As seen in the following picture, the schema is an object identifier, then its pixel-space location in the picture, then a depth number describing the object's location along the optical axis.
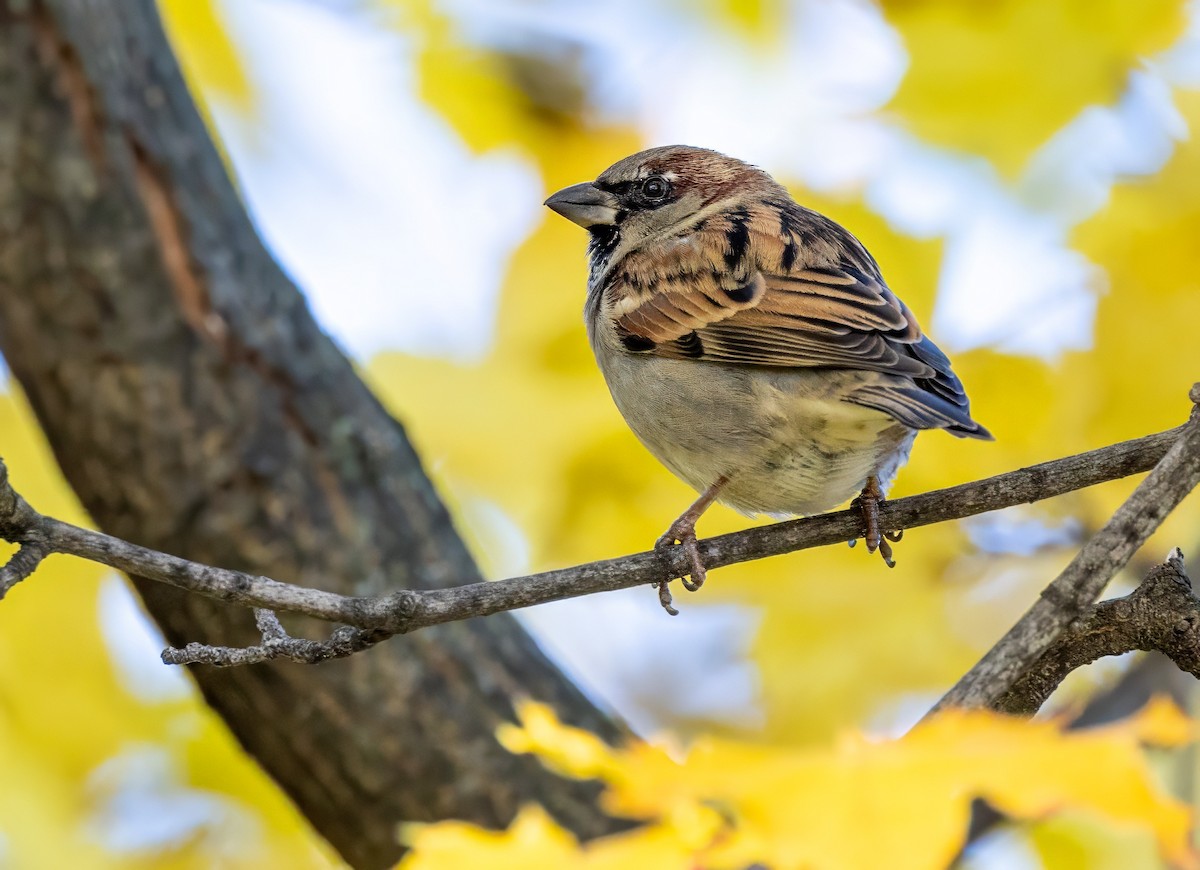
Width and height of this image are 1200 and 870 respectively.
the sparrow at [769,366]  5.93
